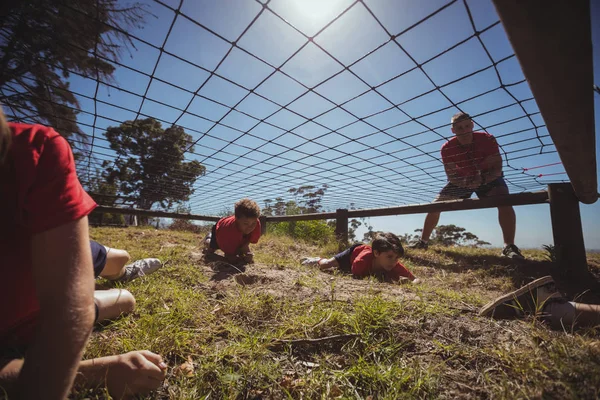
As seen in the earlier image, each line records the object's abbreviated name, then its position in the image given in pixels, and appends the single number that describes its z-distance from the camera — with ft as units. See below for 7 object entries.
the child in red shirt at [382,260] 9.49
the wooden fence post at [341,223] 17.58
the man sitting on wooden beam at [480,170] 10.85
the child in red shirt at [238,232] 10.89
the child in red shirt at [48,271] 1.86
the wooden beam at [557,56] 2.50
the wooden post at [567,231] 8.39
